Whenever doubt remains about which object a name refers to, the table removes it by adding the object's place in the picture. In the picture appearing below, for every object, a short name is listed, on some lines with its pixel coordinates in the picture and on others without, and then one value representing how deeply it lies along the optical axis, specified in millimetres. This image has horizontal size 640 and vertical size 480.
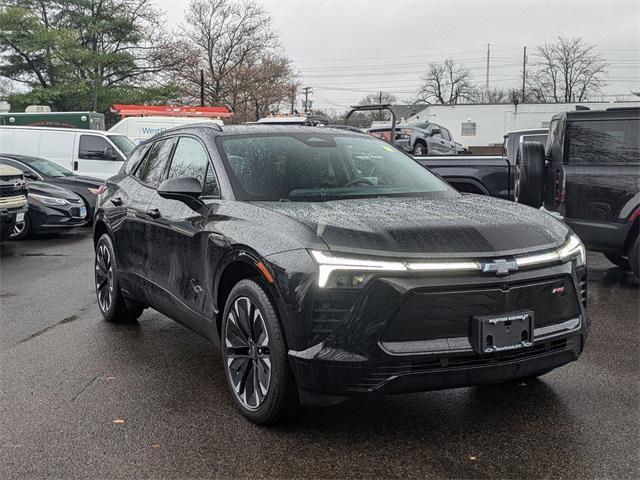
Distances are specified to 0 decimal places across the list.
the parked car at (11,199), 10312
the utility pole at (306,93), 79788
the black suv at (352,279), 3232
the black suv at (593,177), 7340
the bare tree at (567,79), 80938
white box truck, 24984
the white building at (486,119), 47438
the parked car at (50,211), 12203
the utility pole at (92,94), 40122
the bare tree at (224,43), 55500
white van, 16734
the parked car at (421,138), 28628
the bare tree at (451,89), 90188
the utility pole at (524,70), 87112
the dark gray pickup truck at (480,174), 9344
